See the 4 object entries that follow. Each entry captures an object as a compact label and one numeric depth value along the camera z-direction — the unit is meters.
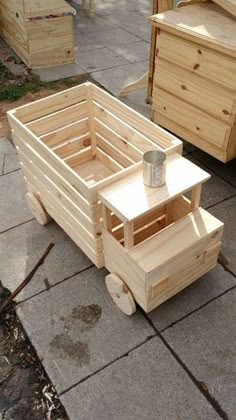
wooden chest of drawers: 3.05
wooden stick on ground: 2.73
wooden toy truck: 2.26
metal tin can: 2.17
